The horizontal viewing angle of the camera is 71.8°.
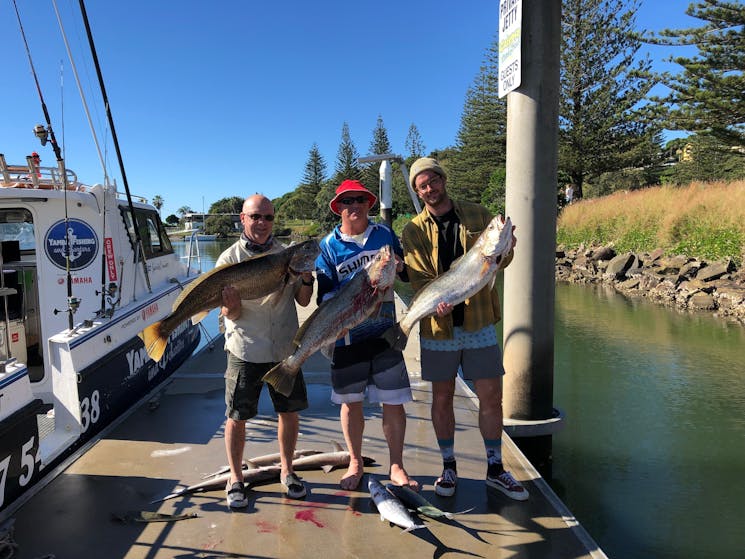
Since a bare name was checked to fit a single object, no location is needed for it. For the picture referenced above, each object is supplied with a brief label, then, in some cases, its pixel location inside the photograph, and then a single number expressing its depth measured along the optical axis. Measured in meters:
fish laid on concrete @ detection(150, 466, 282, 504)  3.44
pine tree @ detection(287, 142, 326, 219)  77.31
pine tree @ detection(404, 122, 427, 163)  63.78
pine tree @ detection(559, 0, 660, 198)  28.50
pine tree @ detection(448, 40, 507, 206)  38.97
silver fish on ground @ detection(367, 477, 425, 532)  2.87
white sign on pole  4.45
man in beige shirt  3.24
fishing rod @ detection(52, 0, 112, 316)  4.99
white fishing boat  4.10
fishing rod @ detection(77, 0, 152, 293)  5.42
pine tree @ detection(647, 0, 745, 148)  18.75
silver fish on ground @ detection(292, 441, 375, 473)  3.77
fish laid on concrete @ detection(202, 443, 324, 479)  3.68
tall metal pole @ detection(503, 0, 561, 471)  4.45
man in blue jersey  3.30
